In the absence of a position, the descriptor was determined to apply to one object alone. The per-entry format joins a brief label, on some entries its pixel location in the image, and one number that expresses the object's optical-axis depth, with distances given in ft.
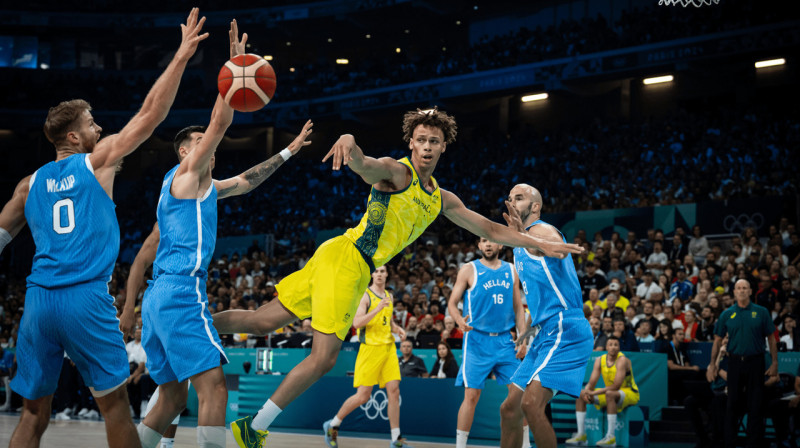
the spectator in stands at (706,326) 45.13
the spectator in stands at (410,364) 46.72
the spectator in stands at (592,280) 54.70
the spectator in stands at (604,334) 44.37
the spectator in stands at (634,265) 55.94
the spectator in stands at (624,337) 43.29
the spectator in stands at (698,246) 57.67
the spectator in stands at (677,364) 43.60
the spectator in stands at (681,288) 51.24
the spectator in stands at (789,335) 42.09
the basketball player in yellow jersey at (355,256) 20.20
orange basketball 19.90
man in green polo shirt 36.47
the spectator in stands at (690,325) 45.80
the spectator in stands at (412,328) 52.49
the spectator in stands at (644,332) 45.31
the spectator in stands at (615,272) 56.39
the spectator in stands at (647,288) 52.37
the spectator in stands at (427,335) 49.01
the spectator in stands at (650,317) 46.68
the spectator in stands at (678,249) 57.62
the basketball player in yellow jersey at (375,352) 38.50
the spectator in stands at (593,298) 51.00
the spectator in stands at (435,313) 53.36
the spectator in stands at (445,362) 45.21
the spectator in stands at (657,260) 56.29
